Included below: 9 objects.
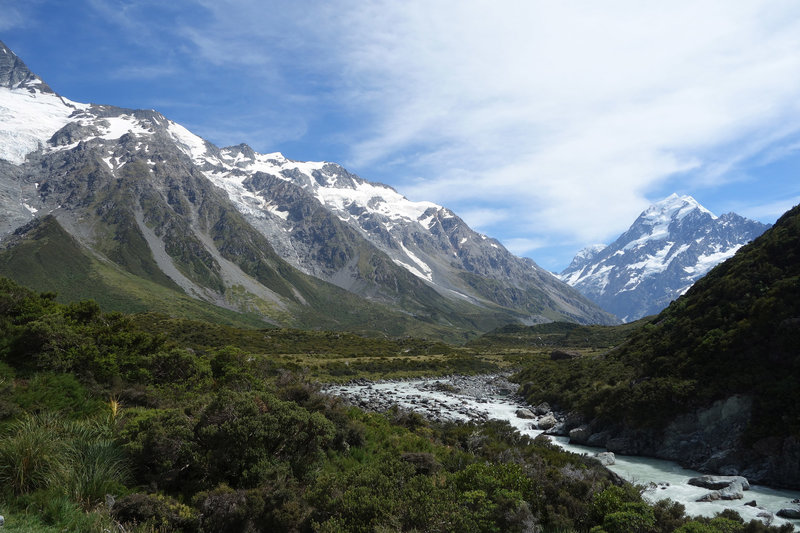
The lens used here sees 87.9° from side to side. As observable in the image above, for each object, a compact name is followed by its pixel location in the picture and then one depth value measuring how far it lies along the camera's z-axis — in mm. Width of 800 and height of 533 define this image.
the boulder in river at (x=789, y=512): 19703
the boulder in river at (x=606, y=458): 28656
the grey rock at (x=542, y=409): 47397
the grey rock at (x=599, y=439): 33919
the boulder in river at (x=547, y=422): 40875
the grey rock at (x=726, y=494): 21797
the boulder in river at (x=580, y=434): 35312
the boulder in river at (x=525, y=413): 45625
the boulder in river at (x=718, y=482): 23312
